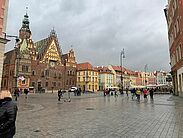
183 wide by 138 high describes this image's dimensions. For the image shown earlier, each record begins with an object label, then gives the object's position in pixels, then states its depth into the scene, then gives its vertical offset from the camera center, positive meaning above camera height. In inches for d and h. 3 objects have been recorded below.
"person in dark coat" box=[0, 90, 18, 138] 107.3 -28.8
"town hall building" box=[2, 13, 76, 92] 2063.6 +255.1
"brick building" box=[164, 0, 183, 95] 807.9 +272.7
